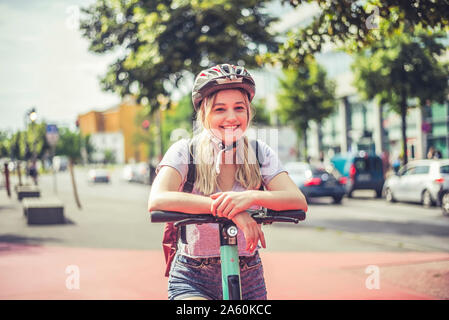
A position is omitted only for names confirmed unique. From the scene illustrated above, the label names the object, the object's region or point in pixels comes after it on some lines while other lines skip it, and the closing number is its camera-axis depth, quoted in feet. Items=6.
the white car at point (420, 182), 53.83
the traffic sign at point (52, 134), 63.15
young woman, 7.70
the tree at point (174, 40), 49.06
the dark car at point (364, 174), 73.36
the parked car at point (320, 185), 64.64
